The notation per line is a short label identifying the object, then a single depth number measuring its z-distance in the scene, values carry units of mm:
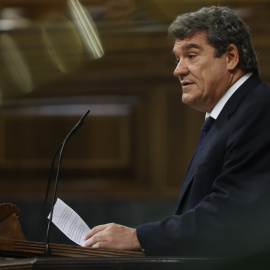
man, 7278
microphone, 7212
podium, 7018
